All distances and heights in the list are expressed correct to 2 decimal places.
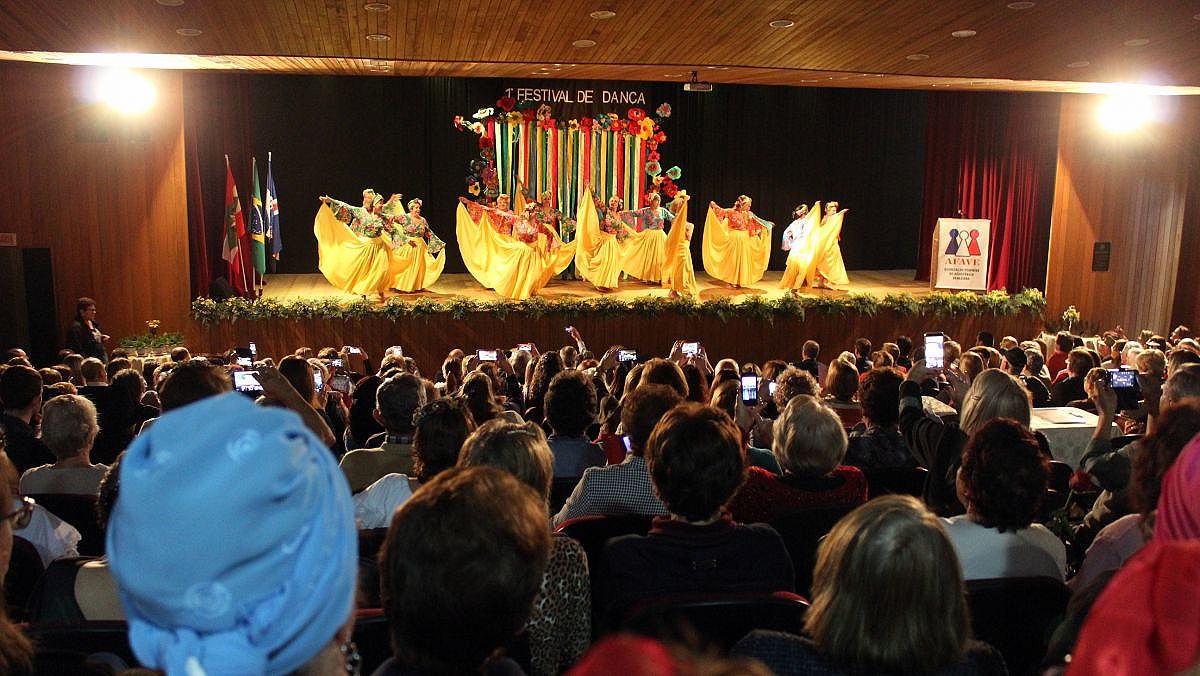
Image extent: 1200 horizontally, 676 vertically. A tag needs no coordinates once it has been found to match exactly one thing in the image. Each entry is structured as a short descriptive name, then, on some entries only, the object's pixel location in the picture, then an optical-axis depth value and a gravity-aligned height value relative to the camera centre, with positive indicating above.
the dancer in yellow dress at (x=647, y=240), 12.12 -0.19
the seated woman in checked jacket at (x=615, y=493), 2.74 -0.78
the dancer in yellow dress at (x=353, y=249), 10.83 -0.33
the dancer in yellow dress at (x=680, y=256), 11.55 -0.37
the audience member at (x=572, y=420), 3.48 -0.73
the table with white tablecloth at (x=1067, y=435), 4.59 -0.99
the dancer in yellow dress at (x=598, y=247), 11.98 -0.29
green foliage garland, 9.90 -0.92
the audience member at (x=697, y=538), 2.12 -0.72
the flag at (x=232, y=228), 10.63 -0.11
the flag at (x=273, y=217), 11.07 +0.03
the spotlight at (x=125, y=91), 9.66 +1.31
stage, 9.96 -1.07
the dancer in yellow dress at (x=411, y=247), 11.00 -0.30
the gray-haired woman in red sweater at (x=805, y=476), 2.79 -0.75
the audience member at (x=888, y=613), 1.44 -0.59
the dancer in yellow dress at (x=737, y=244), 12.23 -0.23
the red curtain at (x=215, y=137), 10.95 +0.97
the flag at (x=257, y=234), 10.73 -0.17
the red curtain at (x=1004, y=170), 12.59 +0.83
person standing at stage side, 8.95 -1.12
